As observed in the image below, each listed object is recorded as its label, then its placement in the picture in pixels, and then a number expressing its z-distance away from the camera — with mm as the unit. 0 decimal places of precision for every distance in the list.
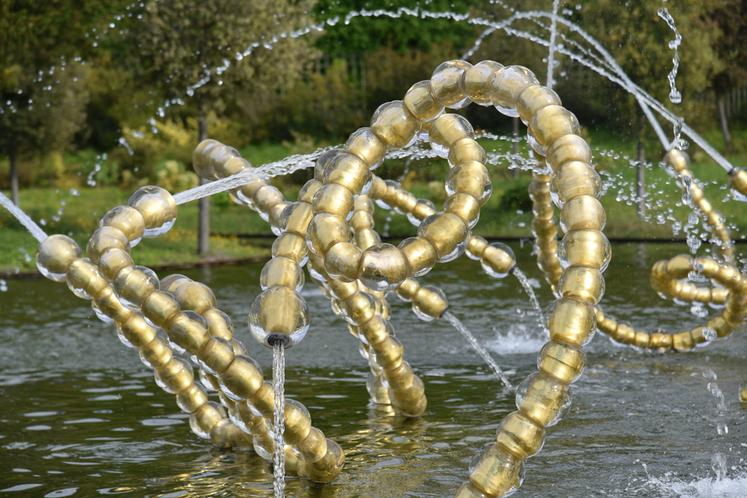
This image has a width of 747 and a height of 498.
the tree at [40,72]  27609
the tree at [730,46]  29641
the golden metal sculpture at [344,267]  6016
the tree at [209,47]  25375
